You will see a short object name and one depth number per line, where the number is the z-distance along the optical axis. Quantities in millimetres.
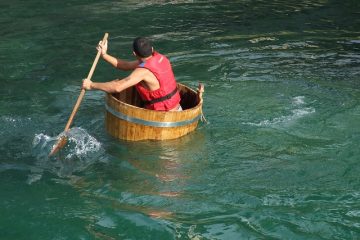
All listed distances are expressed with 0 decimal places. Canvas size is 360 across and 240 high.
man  16922
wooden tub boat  17047
